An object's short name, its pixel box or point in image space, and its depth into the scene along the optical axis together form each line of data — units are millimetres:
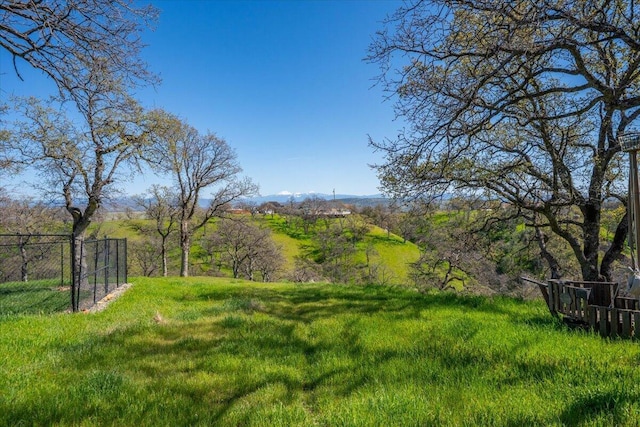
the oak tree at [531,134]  4543
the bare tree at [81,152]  13039
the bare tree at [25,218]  24297
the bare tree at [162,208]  26797
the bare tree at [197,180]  24422
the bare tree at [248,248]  40469
